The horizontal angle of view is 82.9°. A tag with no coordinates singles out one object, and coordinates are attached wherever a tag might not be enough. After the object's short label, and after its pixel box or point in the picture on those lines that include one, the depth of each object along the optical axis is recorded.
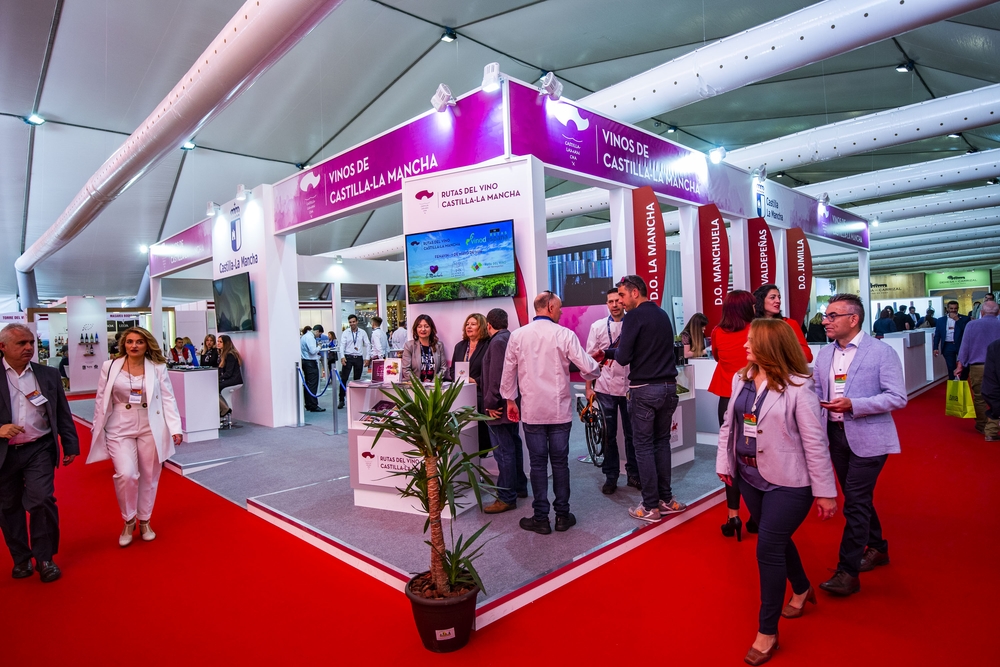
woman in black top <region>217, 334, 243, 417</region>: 7.54
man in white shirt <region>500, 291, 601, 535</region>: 3.25
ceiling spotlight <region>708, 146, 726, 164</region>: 6.60
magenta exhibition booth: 3.29
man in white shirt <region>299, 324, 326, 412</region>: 8.66
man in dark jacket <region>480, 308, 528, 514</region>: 3.62
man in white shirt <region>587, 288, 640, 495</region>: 4.09
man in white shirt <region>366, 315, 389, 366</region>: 9.85
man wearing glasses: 2.30
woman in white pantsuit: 3.45
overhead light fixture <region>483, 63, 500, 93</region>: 4.19
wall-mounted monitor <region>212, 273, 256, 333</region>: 7.56
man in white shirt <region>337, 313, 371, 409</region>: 9.59
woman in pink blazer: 1.95
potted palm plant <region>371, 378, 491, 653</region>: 2.13
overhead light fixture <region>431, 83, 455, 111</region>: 4.60
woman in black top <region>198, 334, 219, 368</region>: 7.85
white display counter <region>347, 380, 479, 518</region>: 3.72
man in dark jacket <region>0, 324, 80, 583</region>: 2.98
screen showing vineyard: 4.35
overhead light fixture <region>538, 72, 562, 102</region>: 4.34
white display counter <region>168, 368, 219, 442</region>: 6.61
